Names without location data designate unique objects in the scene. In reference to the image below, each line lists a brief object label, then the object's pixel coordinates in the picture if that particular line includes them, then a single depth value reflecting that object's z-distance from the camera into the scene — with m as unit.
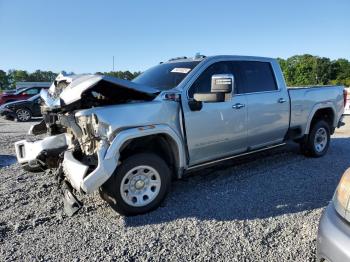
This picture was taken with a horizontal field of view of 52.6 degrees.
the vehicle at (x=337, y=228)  2.26
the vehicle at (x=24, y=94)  19.97
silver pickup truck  4.02
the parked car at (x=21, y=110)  16.78
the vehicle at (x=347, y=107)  15.67
